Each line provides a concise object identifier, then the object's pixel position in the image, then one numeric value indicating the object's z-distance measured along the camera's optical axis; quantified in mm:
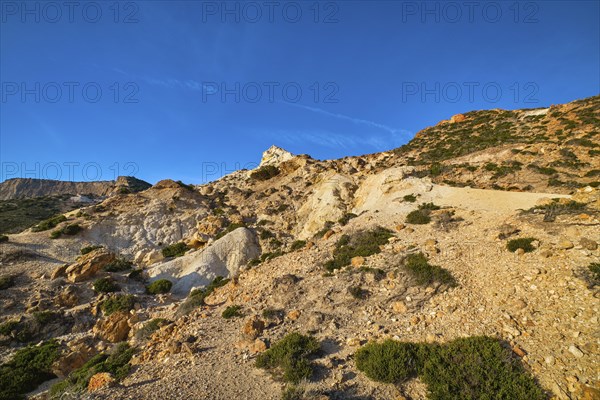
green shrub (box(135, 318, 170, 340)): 13664
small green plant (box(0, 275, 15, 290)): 19578
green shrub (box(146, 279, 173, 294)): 22016
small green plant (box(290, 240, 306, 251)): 20909
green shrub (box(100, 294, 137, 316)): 17984
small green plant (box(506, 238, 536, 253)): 12727
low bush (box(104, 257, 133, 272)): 24156
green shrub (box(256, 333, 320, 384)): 8492
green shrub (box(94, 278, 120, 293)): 20438
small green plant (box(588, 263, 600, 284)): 10000
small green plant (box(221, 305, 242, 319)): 13445
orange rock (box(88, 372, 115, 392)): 9078
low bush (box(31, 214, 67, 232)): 30625
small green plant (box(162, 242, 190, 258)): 29912
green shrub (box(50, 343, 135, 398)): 9914
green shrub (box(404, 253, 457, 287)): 12209
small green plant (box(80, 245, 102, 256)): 28406
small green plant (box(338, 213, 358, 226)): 23514
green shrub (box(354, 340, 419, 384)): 8141
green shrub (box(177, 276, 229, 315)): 15516
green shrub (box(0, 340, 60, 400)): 11742
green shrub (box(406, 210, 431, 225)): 18922
